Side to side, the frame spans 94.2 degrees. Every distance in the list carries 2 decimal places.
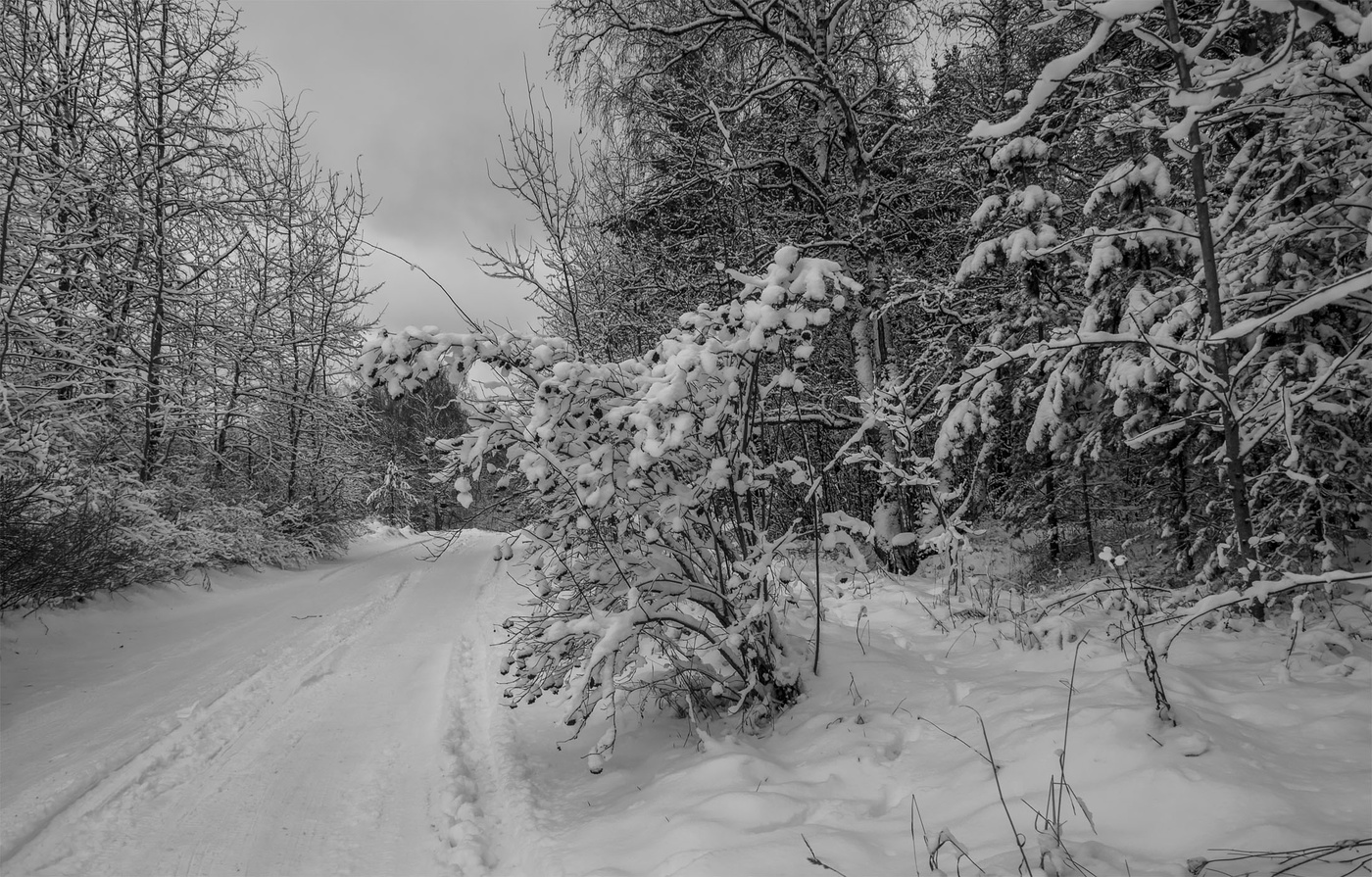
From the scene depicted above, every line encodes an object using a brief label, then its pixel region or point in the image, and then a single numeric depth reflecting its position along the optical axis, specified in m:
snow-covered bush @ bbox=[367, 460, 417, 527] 20.66
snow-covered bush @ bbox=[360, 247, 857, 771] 3.03
